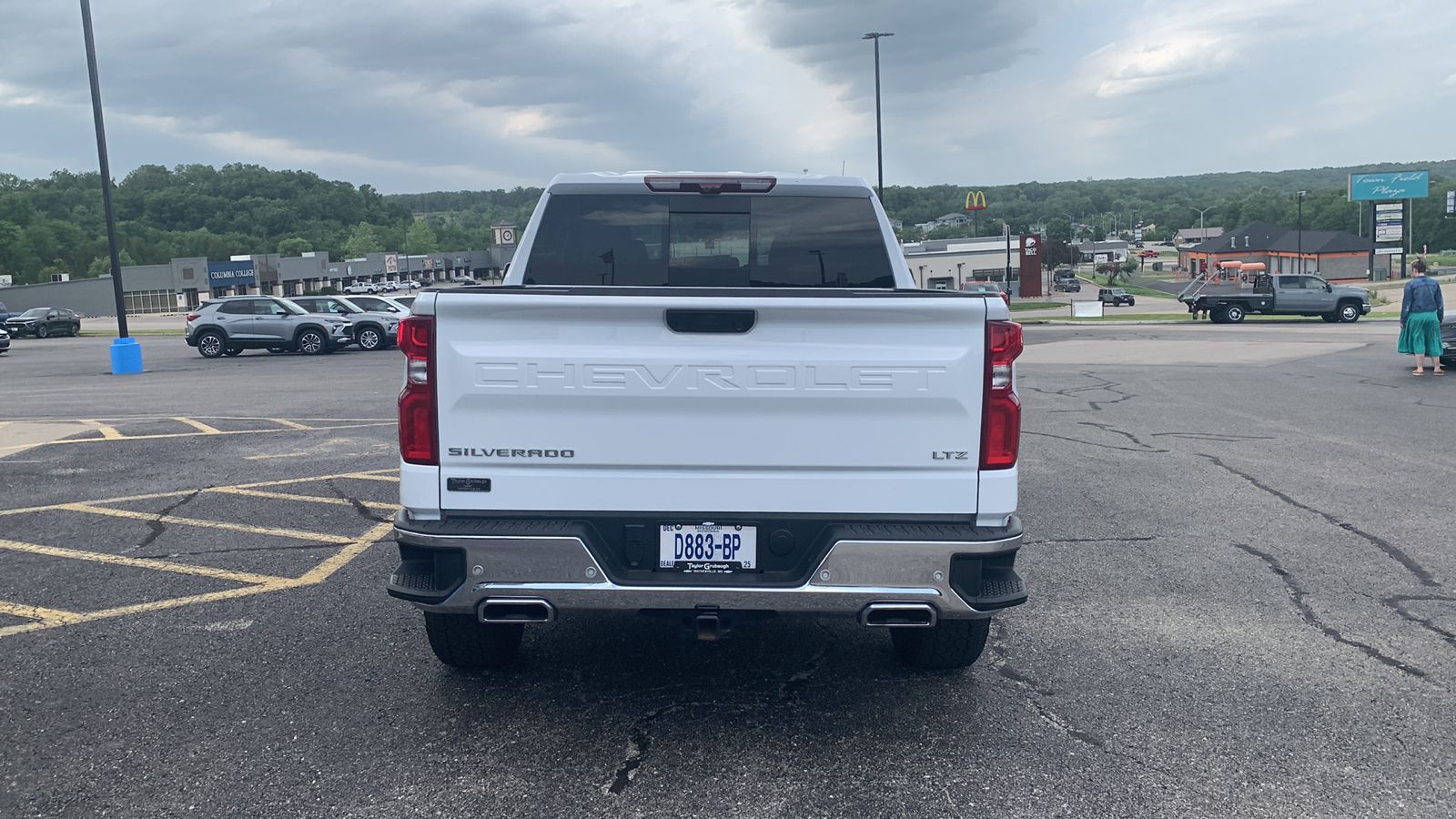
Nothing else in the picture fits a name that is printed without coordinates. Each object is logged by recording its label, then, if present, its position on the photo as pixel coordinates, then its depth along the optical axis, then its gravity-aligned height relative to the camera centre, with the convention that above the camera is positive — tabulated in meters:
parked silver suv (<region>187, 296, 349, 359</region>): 27.91 -1.07
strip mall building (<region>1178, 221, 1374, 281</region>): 99.06 +0.54
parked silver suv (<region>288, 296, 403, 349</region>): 28.69 -0.97
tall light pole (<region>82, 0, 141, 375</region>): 21.81 +0.45
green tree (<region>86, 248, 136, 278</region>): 120.88 +2.85
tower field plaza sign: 86.25 +5.48
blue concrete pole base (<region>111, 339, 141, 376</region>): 22.64 -1.41
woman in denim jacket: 15.55 -0.97
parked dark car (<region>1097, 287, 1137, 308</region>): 66.12 -2.14
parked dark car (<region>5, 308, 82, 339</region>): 46.28 -1.30
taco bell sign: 69.44 +0.05
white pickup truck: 3.76 -0.63
